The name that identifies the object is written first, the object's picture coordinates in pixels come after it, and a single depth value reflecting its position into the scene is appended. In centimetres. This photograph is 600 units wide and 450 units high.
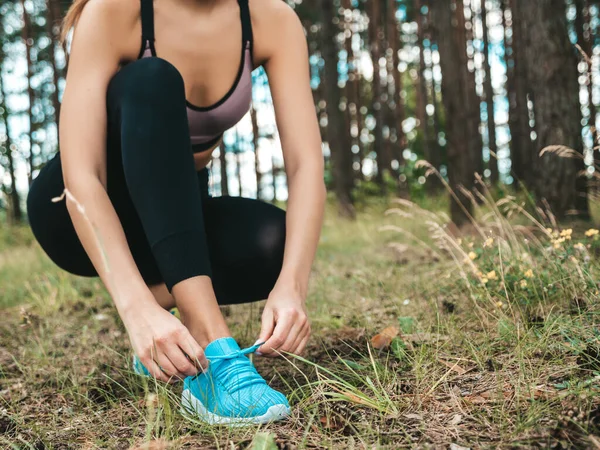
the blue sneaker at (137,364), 150
